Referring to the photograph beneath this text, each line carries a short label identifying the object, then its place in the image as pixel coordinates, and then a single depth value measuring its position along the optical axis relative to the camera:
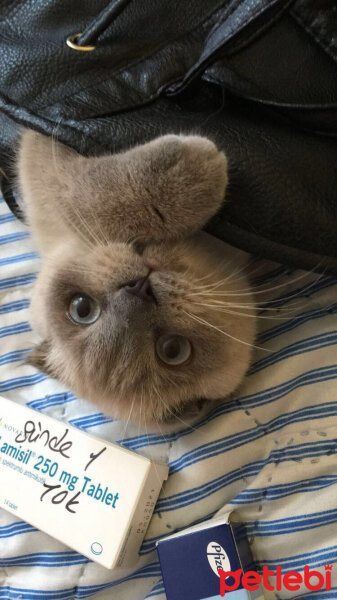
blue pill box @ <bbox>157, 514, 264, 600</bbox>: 0.19
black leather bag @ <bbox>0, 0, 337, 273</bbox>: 0.17
